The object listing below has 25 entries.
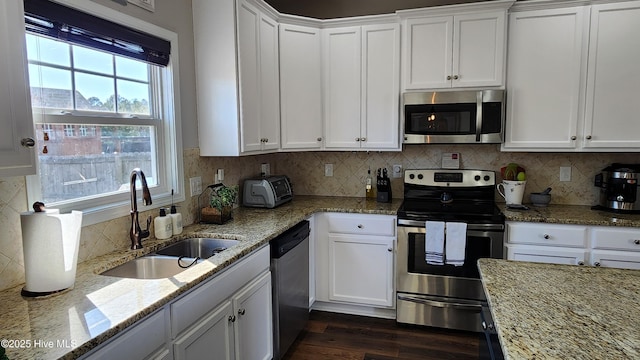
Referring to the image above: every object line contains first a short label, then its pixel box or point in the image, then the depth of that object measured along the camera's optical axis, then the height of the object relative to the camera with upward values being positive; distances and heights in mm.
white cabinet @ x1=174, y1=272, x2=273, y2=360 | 1623 -866
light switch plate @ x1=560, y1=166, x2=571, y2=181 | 3180 -223
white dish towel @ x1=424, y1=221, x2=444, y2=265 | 2814 -693
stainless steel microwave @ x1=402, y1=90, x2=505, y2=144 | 2922 +227
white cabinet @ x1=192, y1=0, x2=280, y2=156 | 2521 +485
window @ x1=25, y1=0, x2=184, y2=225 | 1651 +161
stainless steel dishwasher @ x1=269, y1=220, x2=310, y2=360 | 2383 -914
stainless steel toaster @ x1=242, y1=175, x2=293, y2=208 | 3064 -364
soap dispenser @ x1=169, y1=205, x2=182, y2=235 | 2228 -420
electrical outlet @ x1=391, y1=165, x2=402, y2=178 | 3525 -222
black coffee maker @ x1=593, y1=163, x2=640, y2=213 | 2760 -306
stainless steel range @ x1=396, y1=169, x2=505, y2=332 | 2803 -919
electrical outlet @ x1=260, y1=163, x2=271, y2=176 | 3607 -209
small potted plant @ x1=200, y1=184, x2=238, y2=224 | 2529 -395
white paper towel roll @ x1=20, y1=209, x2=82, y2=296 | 1376 -363
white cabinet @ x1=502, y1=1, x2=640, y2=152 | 2756 +493
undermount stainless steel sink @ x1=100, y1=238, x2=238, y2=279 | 1848 -575
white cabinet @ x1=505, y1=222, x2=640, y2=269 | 2584 -676
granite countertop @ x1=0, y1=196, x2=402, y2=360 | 1100 -538
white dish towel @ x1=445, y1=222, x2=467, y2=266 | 2787 -687
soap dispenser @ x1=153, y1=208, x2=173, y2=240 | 2145 -431
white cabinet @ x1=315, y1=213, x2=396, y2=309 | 3039 -896
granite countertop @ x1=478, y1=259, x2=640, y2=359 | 990 -505
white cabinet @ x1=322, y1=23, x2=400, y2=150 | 3164 +501
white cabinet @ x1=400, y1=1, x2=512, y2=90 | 2904 +748
